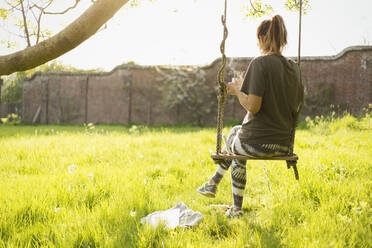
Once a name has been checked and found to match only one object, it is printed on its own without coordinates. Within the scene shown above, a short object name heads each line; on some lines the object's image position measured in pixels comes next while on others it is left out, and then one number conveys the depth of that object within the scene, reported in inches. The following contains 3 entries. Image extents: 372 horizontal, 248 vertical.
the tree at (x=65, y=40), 88.9
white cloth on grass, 89.2
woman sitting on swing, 85.7
